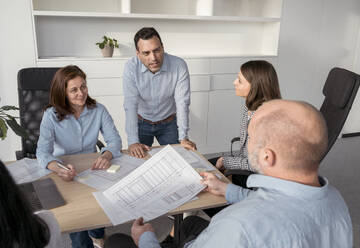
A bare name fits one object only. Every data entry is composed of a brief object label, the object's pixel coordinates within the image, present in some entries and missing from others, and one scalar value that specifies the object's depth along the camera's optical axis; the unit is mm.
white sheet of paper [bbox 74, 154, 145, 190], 1565
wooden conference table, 1272
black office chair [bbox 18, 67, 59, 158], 2182
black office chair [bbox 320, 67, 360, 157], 1925
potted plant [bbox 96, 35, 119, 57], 3374
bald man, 793
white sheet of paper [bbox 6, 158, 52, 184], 1601
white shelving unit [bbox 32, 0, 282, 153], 3332
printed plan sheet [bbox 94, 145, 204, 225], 1358
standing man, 2248
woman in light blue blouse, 1901
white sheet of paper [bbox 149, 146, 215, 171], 1777
